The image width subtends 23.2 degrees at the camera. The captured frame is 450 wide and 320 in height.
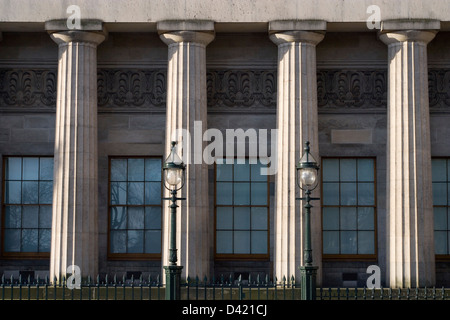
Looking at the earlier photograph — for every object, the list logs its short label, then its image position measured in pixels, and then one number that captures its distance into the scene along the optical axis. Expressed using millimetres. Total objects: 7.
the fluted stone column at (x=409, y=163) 32375
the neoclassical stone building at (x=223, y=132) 33625
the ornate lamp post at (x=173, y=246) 26906
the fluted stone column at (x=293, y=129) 32438
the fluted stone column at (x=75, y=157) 32469
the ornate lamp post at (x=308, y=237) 26984
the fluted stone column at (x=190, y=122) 32438
